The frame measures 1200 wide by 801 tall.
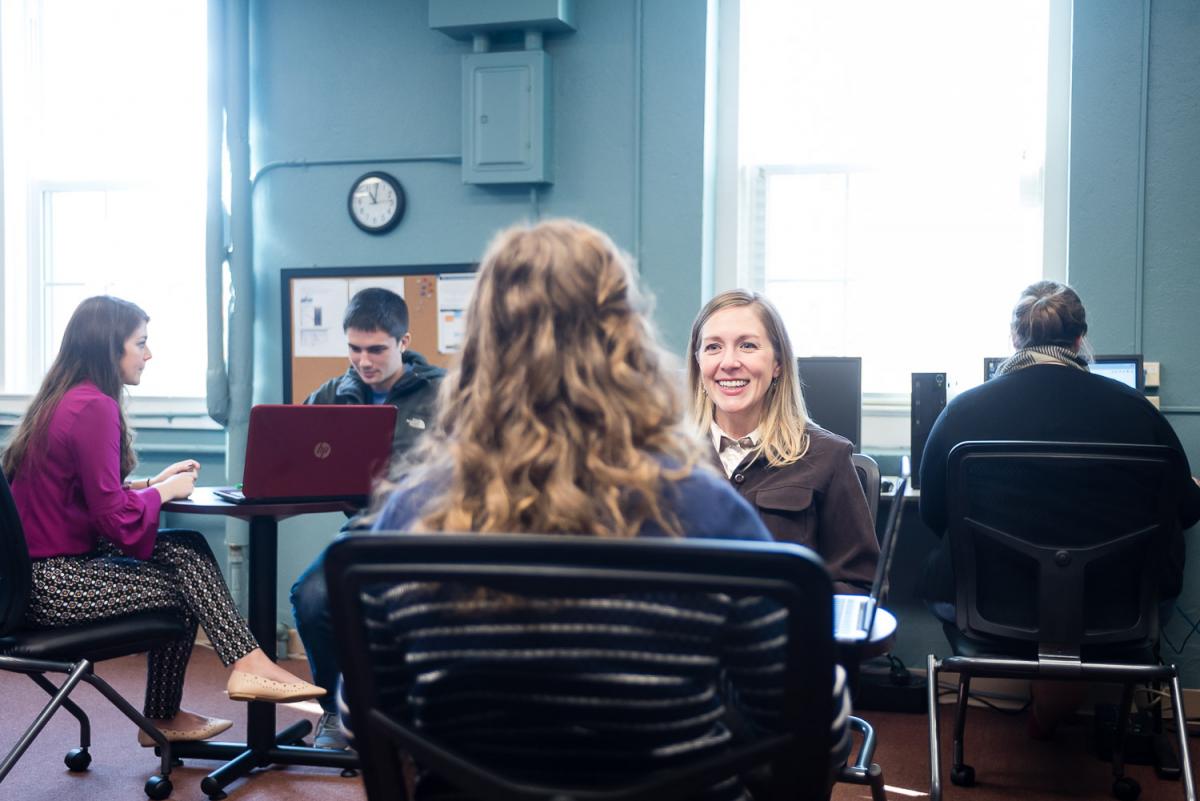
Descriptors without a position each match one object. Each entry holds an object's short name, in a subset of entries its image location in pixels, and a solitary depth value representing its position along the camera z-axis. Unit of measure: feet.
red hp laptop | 8.73
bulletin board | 13.88
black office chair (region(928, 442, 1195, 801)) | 7.79
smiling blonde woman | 7.42
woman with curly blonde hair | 3.24
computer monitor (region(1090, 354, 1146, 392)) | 11.27
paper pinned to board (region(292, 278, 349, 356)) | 14.26
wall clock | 14.03
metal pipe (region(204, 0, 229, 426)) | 14.29
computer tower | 11.73
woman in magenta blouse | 8.95
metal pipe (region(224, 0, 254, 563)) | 14.30
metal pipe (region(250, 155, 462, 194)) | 13.87
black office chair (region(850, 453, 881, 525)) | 8.23
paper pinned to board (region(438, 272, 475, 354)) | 13.82
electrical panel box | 13.14
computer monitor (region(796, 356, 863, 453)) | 11.63
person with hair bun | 8.67
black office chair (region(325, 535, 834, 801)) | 2.94
